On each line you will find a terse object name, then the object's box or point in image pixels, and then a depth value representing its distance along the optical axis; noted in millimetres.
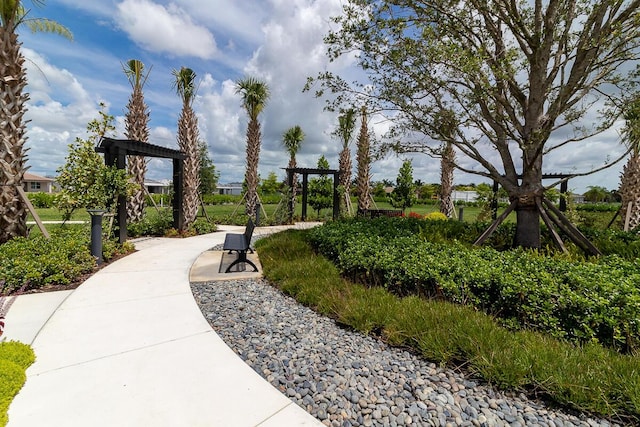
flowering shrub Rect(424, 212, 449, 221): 12492
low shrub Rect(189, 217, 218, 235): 11033
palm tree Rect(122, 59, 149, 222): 10539
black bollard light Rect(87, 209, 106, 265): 5789
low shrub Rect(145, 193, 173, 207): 11664
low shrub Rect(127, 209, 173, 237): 9719
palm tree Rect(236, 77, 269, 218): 13547
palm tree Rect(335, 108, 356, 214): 15641
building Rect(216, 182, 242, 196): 77125
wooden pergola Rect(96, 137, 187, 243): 7637
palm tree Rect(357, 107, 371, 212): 15688
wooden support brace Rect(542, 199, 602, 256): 5039
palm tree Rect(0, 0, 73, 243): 5441
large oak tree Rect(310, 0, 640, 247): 4969
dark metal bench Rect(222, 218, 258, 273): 5625
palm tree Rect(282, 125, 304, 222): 18125
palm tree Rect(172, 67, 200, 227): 11266
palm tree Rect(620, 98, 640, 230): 10391
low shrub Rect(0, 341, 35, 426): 2010
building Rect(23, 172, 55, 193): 39375
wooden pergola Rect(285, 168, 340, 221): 14230
